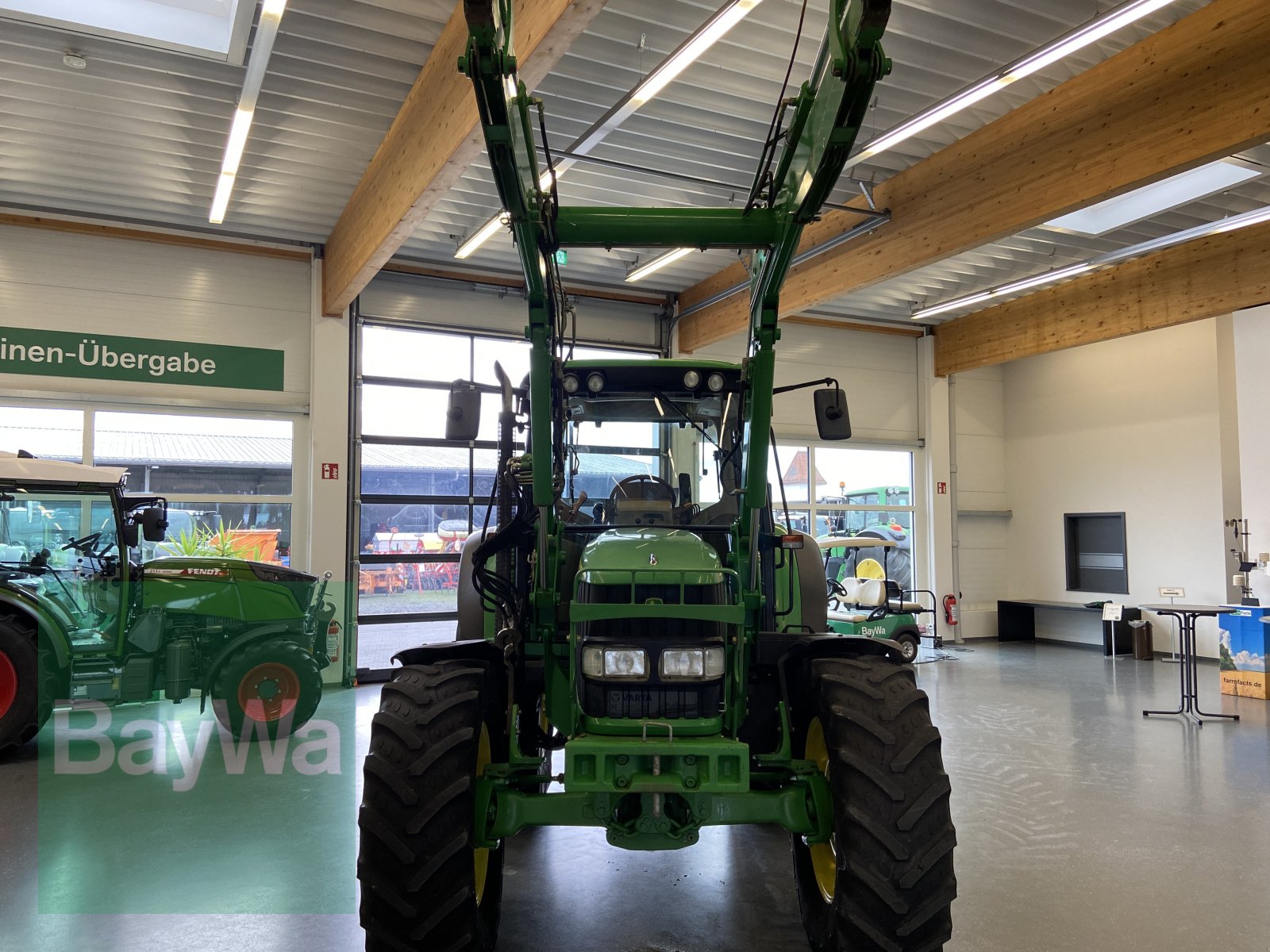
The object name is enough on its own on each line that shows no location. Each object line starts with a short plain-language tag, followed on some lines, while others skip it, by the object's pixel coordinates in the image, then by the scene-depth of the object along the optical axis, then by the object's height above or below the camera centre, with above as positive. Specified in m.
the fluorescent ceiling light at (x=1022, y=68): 5.86 +3.19
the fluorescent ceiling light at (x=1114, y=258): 9.27 +2.96
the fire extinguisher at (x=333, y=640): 8.27 -1.12
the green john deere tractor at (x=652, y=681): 2.88 -0.61
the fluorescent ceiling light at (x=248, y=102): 5.86 +3.18
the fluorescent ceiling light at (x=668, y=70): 5.79 +3.18
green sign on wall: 9.23 +1.70
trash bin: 12.87 -1.86
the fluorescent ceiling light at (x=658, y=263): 10.62 +3.01
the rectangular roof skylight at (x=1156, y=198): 8.77 +3.22
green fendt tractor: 6.79 -0.76
